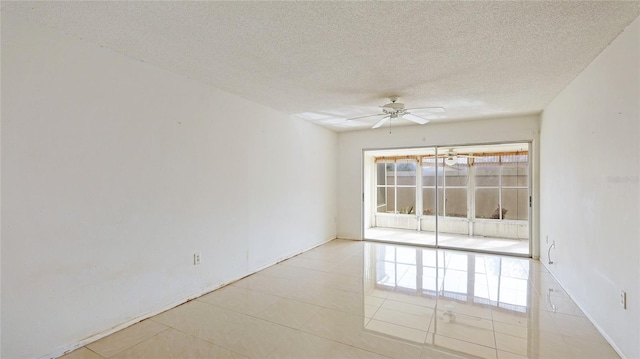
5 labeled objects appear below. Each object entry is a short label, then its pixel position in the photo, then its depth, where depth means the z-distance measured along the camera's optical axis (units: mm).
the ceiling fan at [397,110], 3746
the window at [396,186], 7586
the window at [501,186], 6551
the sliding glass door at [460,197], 6469
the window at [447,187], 6941
